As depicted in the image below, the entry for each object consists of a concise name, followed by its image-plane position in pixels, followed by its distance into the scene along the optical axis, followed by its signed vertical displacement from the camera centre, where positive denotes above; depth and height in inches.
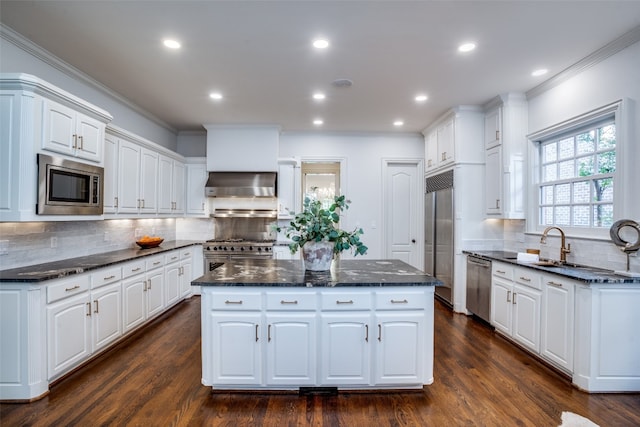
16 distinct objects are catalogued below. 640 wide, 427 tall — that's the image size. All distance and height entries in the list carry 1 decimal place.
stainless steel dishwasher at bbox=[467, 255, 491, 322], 150.1 -35.6
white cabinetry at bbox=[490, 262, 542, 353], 118.3 -36.2
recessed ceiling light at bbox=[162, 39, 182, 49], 106.9 +59.5
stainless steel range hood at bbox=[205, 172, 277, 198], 202.5 +19.5
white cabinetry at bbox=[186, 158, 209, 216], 210.8 +18.0
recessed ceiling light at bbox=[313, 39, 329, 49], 106.3 +59.9
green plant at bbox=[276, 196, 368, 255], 102.0 -4.3
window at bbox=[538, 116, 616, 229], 116.8 +17.5
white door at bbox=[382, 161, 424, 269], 227.9 +3.6
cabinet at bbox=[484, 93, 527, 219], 154.2 +32.1
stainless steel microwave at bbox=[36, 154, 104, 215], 96.5 +8.6
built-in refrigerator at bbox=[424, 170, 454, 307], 181.2 -9.2
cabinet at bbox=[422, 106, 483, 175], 173.6 +46.5
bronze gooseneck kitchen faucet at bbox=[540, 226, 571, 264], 126.2 -12.7
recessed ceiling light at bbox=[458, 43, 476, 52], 108.7 +60.6
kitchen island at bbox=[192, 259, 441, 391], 93.3 -36.3
